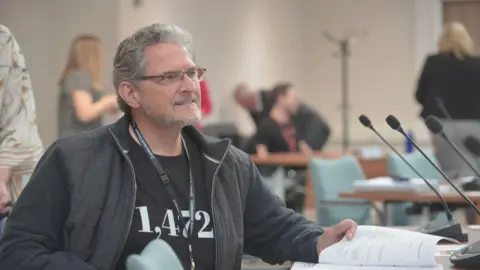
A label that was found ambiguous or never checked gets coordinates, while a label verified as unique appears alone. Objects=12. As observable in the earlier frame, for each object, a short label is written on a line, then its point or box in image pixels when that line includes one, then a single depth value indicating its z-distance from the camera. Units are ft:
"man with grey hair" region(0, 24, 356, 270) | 11.10
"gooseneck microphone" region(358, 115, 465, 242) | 13.90
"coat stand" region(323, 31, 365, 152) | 64.58
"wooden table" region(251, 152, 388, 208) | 41.23
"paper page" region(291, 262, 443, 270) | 10.96
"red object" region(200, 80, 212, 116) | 41.20
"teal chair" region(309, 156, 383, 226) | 30.53
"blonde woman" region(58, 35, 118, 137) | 31.30
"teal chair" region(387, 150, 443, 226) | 33.09
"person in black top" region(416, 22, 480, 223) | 34.33
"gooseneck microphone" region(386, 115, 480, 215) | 13.67
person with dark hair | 45.58
